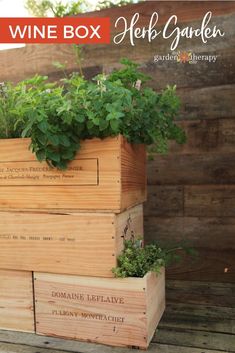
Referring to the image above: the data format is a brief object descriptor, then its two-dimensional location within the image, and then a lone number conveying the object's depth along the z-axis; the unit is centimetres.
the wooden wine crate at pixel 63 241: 144
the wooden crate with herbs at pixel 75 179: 142
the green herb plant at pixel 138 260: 142
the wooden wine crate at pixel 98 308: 141
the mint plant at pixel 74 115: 132
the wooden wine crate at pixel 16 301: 156
